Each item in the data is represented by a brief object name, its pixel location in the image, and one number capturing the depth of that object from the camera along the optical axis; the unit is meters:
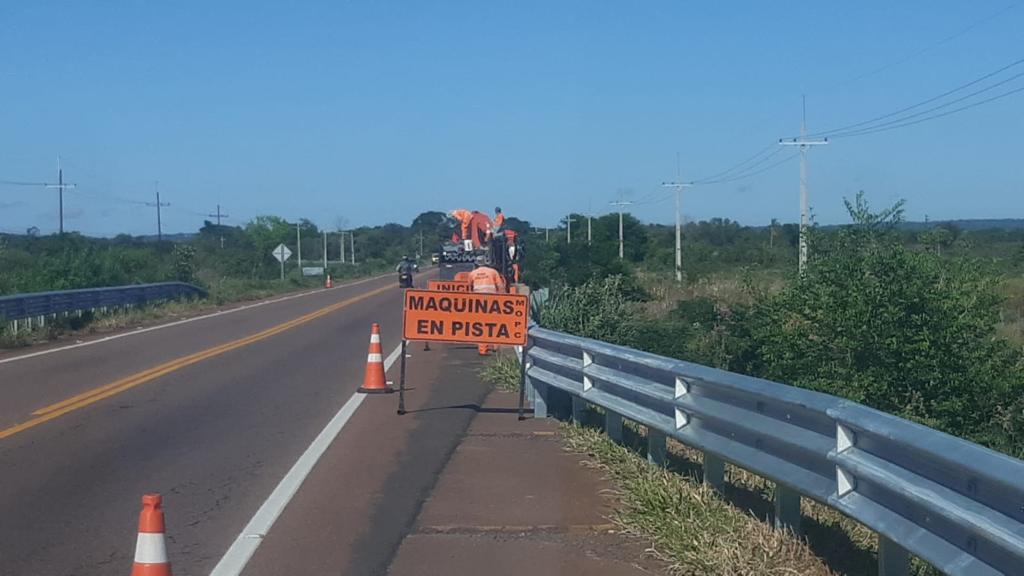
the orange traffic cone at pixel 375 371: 15.33
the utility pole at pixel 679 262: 50.95
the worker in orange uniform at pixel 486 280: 18.36
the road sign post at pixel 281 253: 65.50
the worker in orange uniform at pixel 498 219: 28.66
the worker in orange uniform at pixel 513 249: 27.61
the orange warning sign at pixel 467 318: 12.98
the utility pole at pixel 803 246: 20.57
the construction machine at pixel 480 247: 27.14
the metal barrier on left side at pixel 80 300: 24.97
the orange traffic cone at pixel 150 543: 5.66
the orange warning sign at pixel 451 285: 23.45
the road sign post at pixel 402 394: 13.27
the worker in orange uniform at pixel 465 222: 34.16
